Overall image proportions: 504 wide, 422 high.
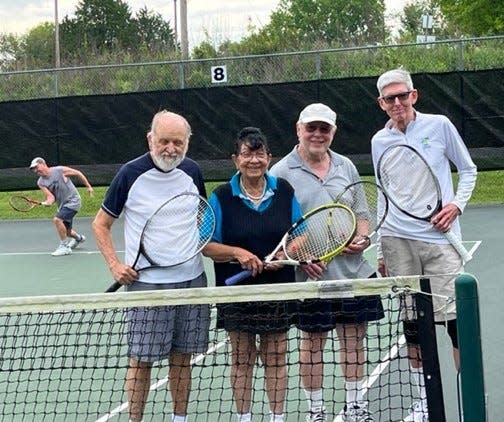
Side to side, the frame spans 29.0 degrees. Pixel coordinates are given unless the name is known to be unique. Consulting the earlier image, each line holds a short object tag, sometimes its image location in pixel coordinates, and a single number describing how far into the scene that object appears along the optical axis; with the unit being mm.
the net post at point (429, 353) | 3283
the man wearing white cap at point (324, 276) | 3994
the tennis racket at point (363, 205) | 4078
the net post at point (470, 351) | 2986
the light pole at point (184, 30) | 21250
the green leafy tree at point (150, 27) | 57216
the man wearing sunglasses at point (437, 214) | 4070
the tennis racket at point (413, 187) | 4082
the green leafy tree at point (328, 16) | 59500
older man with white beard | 3895
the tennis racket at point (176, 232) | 3916
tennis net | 3451
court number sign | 14180
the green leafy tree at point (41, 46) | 52488
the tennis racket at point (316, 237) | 3900
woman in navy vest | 3924
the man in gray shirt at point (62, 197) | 11297
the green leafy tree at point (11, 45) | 51150
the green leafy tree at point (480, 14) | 20516
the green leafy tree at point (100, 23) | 55312
